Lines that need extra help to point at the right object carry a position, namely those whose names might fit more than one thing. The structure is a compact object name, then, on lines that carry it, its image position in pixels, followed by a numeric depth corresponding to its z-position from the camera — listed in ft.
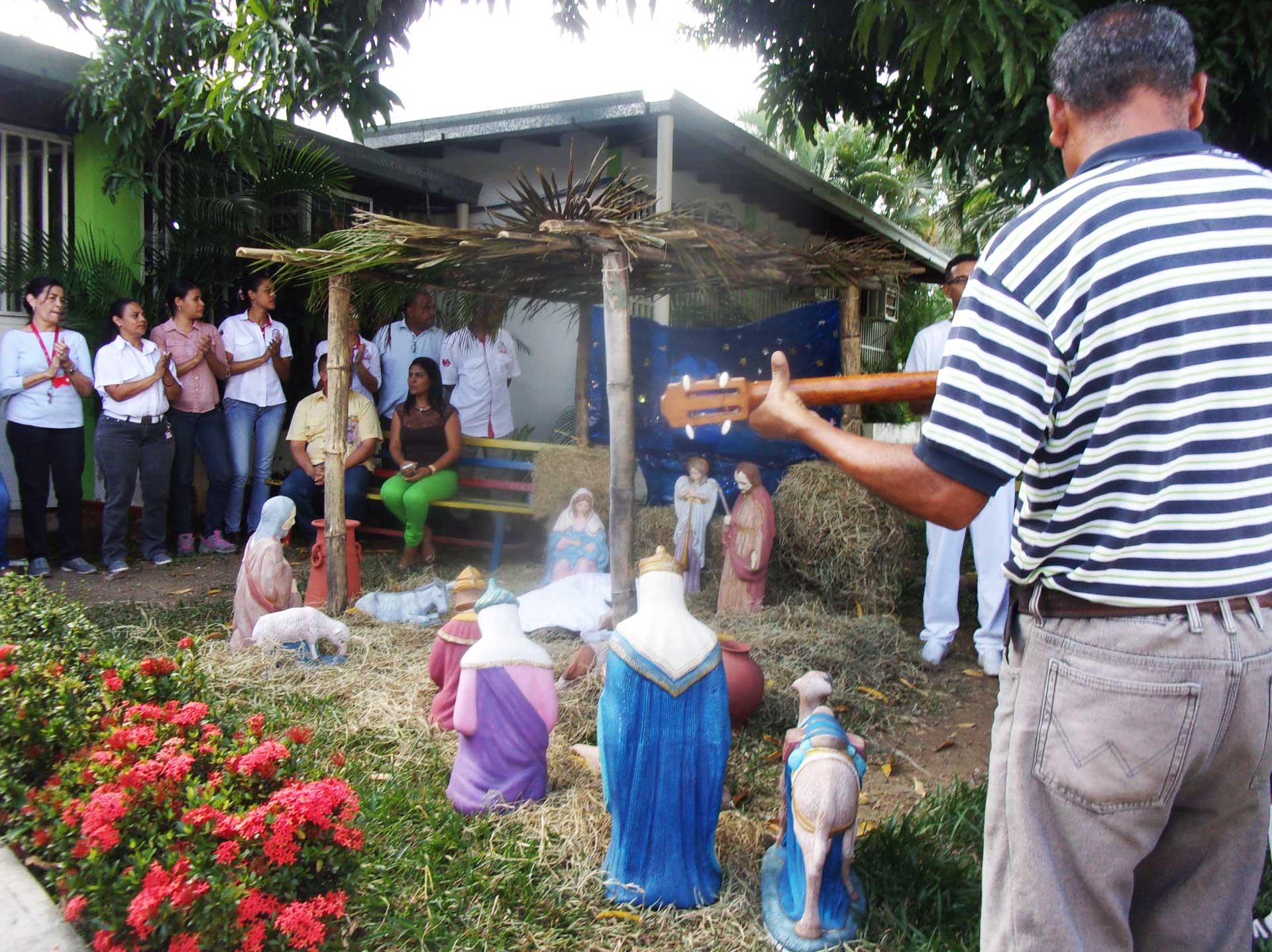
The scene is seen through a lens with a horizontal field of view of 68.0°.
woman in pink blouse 24.84
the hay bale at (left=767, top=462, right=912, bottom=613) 20.40
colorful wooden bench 24.54
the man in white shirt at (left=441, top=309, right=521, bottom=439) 27.37
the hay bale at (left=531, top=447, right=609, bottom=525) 23.52
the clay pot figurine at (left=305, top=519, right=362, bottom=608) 19.86
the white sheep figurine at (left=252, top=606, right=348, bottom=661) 16.03
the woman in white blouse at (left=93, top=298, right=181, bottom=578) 23.17
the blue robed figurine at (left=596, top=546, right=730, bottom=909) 9.02
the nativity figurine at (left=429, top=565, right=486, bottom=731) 12.51
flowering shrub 7.08
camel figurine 8.31
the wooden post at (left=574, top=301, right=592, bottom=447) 26.35
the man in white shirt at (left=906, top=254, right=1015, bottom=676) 16.84
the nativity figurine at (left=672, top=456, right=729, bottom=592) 21.84
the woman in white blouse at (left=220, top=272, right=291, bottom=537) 26.09
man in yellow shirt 25.09
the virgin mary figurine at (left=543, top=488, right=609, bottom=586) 21.06
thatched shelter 14.79
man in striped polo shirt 4.72
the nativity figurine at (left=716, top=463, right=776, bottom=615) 19.85
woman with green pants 24.98
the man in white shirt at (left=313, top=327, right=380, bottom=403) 27.04
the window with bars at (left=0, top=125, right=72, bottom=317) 25.20
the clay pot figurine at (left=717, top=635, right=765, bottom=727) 13.17
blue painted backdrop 24.64
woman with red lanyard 22.25
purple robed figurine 10.55
